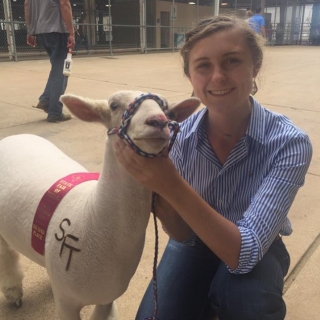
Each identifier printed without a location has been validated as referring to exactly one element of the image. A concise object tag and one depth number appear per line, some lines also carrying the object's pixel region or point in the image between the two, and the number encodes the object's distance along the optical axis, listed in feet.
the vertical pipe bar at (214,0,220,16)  41.22
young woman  4.11
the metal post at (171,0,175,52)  56.15
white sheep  4.23
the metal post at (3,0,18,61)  35.14
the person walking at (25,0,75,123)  15.20
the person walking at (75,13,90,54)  47.91
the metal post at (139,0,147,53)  48.67
